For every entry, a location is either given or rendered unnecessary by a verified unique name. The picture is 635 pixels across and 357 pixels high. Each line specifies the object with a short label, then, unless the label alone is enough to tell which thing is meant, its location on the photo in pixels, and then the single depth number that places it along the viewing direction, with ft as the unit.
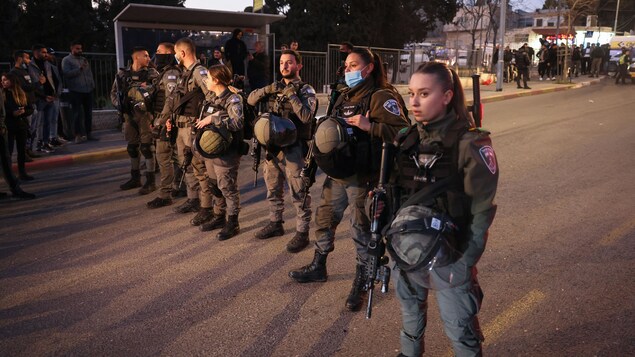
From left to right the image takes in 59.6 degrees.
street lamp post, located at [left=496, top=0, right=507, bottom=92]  71.26
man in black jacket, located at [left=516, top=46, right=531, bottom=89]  80.64
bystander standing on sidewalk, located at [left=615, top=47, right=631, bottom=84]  90.99
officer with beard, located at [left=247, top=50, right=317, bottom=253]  16.37
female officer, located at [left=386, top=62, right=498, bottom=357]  8.11
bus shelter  38.24
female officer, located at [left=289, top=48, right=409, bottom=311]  11.66
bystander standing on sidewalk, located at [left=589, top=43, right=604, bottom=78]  106.55
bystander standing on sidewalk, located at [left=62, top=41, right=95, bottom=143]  35.60
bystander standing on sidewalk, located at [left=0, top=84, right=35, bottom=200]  22.53
